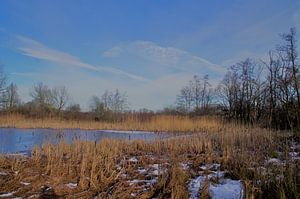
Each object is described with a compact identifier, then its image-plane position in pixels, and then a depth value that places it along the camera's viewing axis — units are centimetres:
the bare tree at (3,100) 2167
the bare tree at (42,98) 2710
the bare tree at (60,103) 2783
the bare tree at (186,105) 2577
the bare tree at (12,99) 2430
